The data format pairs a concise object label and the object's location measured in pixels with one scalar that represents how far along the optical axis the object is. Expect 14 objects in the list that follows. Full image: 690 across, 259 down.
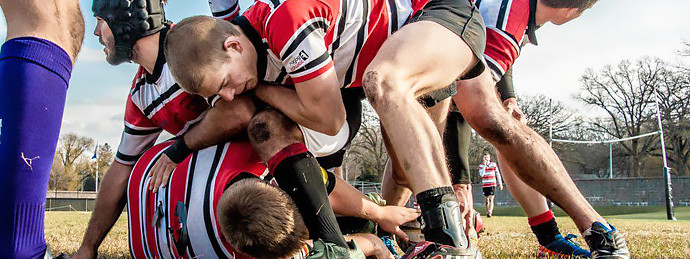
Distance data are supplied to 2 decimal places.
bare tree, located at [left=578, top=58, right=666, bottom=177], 43.72
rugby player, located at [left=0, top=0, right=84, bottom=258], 1.63
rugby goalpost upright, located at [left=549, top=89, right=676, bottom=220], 19.98
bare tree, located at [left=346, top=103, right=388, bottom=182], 50.09
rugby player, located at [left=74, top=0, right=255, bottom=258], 2.96
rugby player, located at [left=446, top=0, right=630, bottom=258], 3.22
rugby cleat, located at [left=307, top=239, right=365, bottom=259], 2.37
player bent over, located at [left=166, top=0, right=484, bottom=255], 2.55
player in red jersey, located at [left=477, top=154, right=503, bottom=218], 21.64
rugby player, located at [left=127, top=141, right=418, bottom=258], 2.32
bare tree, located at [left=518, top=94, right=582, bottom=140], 46.28
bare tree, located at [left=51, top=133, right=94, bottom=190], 58.28
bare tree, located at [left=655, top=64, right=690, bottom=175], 39.34
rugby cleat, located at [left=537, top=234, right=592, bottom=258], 3.63
